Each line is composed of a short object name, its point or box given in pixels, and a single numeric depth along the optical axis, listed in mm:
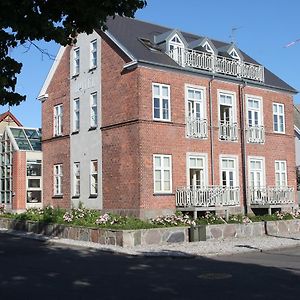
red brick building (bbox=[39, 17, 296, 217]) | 19949
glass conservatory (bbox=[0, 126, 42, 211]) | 25188
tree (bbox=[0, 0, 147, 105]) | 5894
